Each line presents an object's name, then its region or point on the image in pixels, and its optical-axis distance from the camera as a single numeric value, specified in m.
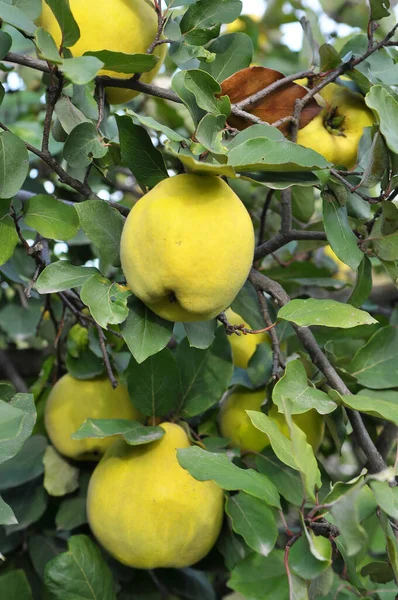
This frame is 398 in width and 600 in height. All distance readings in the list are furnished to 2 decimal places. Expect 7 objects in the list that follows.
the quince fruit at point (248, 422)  1.46
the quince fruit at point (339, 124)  1.41
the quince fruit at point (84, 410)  1.48
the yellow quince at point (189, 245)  1.27
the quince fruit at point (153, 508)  1.39
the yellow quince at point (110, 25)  1.36
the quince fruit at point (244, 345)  1.58
